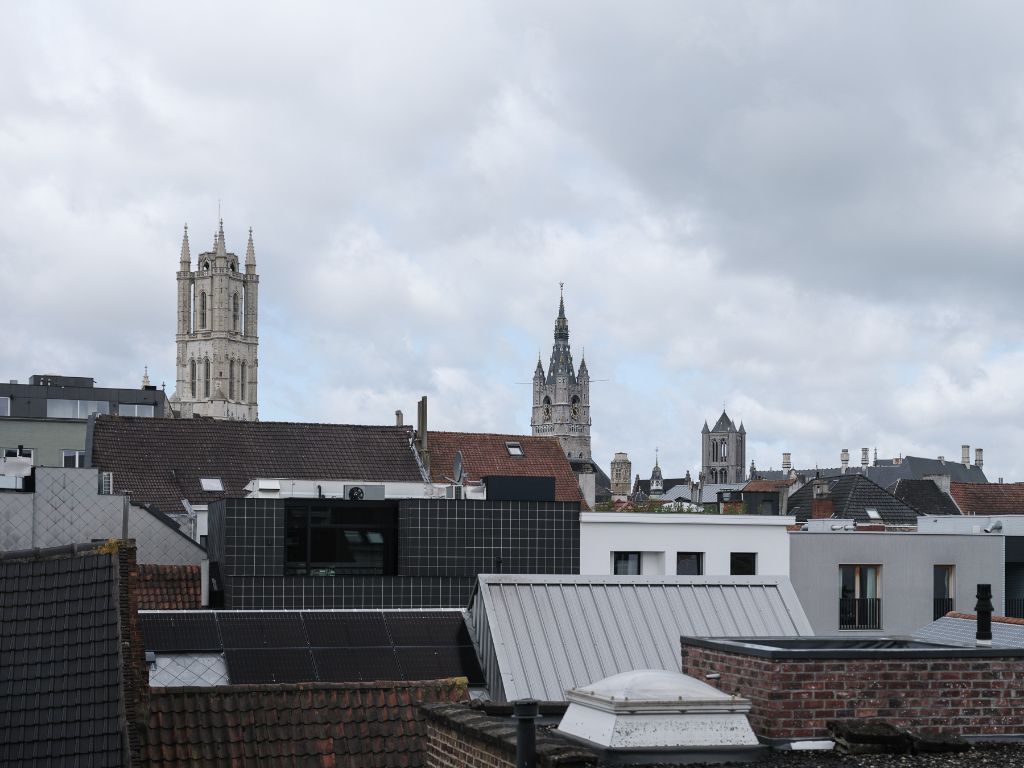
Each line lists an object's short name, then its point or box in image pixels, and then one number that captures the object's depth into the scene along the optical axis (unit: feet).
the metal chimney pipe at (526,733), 29.22
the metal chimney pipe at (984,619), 41.83
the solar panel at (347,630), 83.92
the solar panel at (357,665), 80.02
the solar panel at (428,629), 81.61
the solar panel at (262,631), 82.24
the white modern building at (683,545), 127.44
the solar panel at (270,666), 78.43
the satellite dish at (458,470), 175.96
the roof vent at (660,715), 30.91
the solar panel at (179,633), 80.02
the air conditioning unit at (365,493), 103.04
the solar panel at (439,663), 78.48
